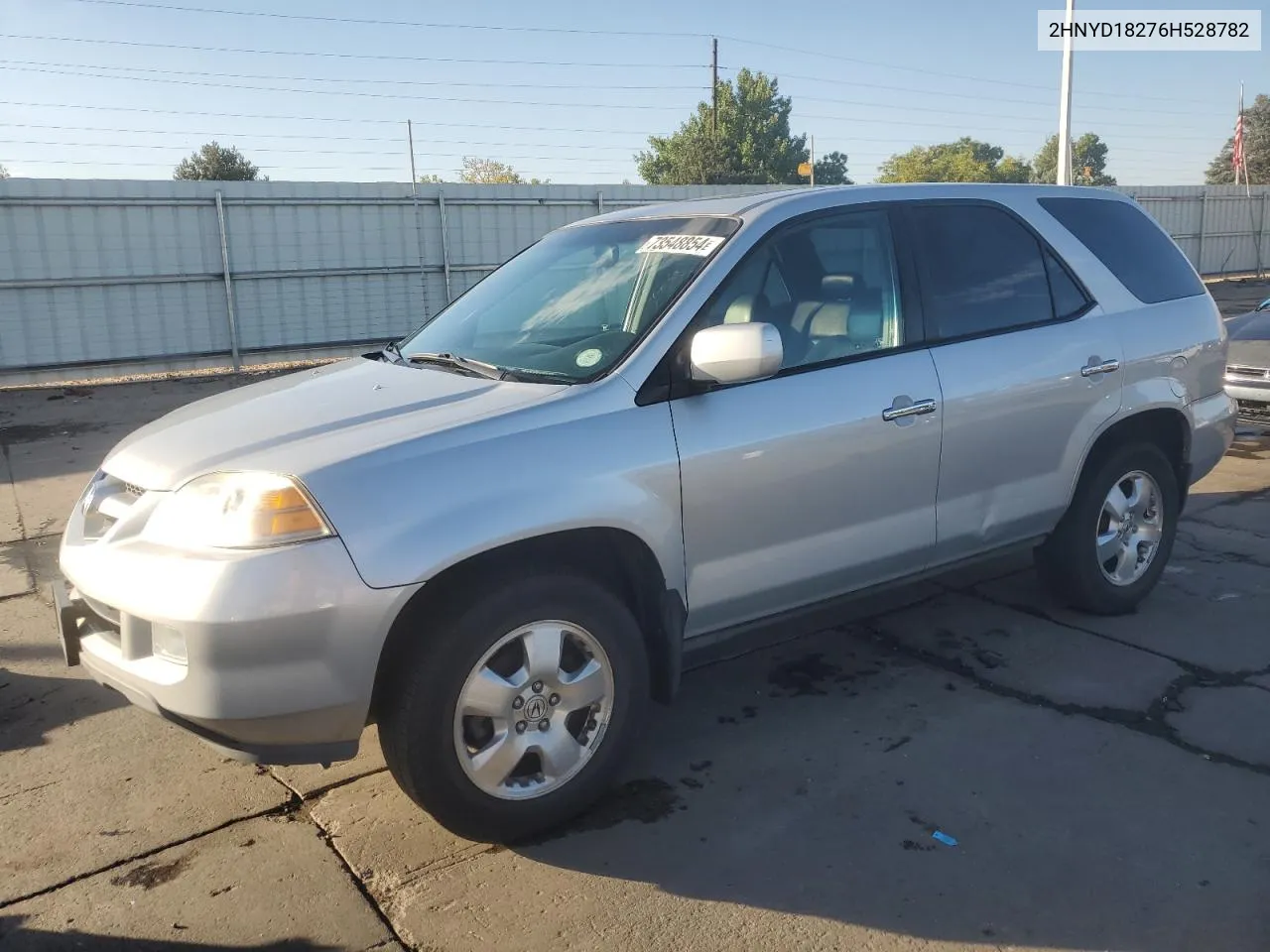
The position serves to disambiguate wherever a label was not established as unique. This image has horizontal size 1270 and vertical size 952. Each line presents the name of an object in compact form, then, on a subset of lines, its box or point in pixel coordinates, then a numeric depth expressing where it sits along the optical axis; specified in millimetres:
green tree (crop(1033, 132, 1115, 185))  115806
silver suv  2725
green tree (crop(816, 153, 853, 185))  90625
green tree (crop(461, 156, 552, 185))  75812
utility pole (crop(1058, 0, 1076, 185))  22766
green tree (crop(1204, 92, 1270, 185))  69312
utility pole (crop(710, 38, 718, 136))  60103
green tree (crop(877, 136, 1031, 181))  95500
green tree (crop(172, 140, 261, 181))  44750
